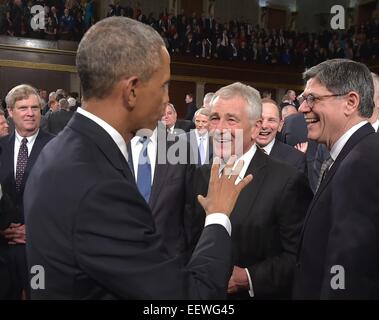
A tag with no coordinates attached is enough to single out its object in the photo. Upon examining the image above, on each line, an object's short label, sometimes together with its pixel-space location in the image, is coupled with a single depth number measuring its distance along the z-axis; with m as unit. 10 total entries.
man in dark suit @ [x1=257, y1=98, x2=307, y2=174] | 4.37
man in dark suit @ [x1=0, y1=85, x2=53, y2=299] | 3.57
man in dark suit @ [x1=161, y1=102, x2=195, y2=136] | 6.34
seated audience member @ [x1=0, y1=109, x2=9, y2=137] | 4.10
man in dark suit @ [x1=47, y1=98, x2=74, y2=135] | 6.03
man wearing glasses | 1.77
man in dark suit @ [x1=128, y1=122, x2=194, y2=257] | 2.85
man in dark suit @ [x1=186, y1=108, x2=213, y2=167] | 5.72
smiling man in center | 2.33
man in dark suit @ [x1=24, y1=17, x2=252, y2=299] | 1.30
